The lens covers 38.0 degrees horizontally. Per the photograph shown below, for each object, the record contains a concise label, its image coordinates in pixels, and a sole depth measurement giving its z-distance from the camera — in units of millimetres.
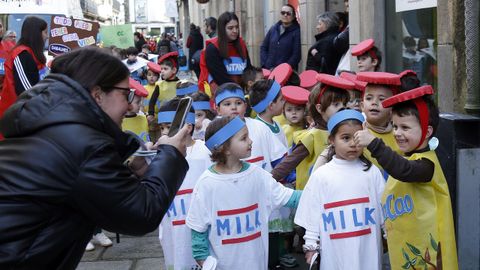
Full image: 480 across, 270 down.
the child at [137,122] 7383
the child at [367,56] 6383
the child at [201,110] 6336
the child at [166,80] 9586
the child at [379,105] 4484
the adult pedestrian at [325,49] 8484
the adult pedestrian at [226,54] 8352
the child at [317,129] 4957
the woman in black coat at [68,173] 2350
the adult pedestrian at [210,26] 13219
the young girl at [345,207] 3930
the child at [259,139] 5449
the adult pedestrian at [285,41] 9844
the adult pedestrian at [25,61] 7188
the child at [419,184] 3572
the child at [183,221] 4832
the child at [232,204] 4133
